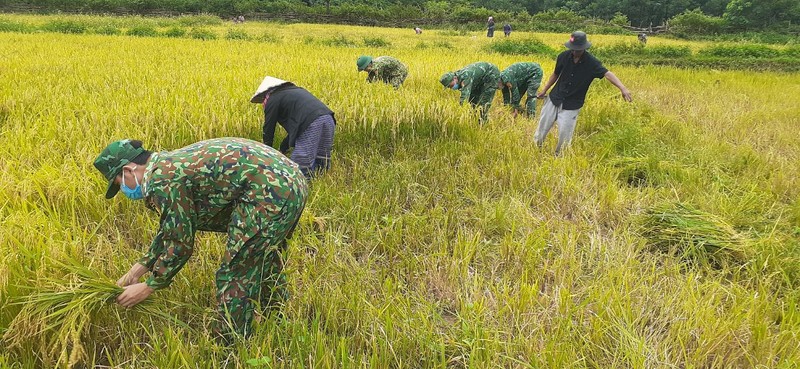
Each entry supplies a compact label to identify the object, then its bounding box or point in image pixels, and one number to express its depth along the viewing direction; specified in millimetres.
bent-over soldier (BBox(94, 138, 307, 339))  1722
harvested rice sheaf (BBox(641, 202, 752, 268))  2873
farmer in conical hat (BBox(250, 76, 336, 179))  3879
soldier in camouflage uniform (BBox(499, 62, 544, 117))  6539
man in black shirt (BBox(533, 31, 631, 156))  4527
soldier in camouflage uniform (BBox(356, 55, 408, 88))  6410
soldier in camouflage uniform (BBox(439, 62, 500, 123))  5812
